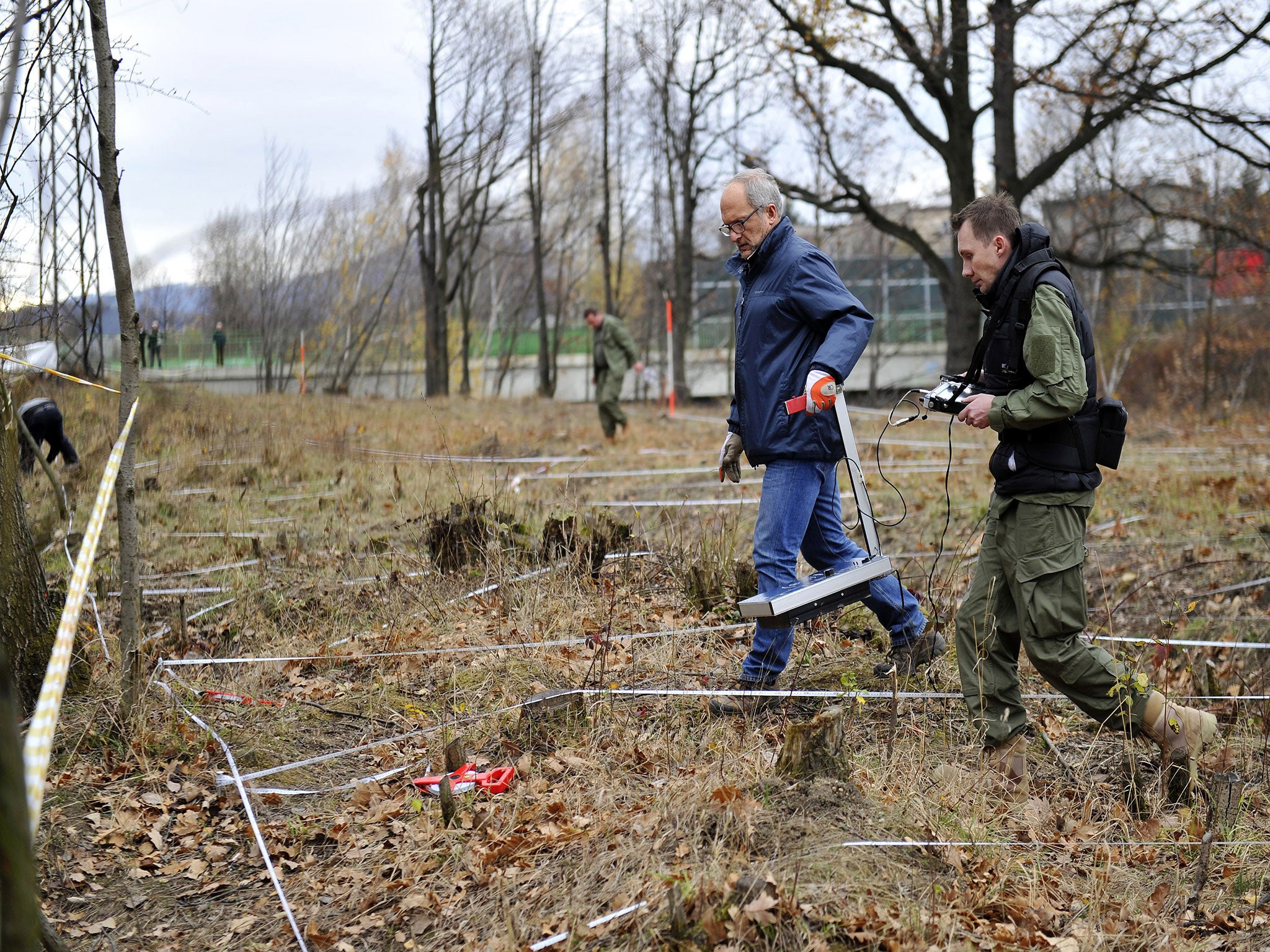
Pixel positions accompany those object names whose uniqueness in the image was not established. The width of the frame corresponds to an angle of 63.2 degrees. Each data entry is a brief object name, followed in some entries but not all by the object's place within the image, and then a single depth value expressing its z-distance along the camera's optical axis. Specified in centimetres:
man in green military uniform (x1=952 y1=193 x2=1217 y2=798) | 349
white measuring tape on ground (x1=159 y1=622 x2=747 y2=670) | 479
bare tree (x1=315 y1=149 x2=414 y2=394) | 2892
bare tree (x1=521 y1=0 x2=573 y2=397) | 2827
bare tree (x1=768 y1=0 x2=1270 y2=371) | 1396
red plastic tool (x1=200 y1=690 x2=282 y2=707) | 454
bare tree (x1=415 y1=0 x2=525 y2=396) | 2636
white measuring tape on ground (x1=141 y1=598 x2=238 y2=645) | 525
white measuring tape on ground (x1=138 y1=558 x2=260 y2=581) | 665
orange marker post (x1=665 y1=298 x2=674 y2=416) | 1661
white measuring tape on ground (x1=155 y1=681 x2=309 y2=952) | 292
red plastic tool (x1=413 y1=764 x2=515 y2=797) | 368
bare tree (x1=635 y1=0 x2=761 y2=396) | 2886
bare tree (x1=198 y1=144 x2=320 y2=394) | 2381
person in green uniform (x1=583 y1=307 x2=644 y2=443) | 1438
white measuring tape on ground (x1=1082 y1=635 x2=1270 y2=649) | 443
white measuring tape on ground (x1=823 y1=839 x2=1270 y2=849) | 297
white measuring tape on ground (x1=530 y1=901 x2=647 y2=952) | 267
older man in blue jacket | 430
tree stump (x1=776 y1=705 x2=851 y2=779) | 340
